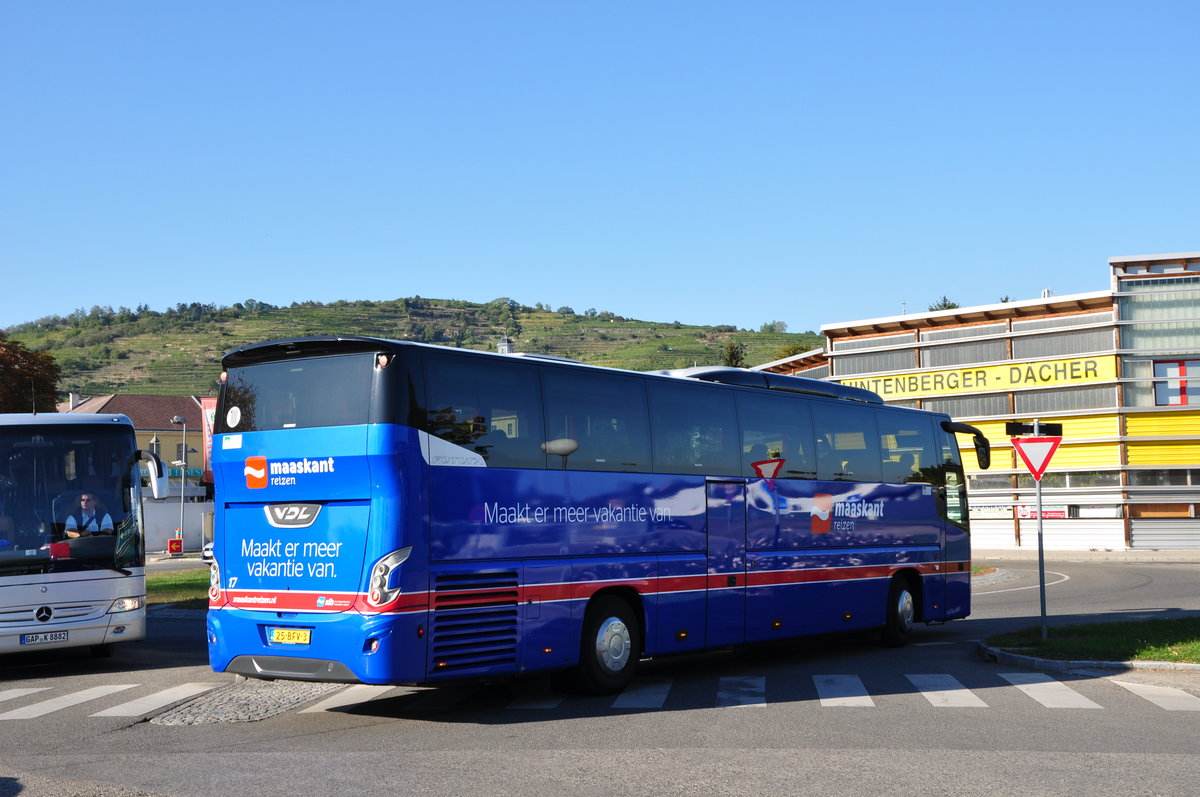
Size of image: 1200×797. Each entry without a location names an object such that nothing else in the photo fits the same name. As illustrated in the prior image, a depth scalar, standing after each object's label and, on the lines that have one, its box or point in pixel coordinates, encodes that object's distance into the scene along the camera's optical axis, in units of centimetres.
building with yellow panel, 4750
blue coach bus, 1058
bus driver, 1526
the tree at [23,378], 5569
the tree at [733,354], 8369
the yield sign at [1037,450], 1747
